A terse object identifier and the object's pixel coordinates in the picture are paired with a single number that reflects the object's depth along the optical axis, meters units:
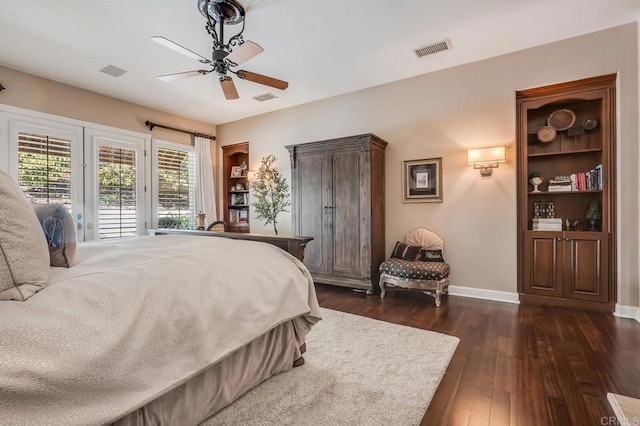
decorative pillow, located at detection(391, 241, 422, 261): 3.87
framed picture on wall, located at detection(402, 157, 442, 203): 3.99
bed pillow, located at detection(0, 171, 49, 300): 0.97
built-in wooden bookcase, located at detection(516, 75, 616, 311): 3.18
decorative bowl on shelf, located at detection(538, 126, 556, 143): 3.51
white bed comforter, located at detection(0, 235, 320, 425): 0.84
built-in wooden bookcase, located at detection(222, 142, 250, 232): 6.15
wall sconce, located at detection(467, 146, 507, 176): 3.46
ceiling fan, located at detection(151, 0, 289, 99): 2.50
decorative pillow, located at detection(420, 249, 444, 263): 3.83
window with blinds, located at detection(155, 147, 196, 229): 5.33
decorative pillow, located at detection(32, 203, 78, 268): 1.31
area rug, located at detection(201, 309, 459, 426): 1.55
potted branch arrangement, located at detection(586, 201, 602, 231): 3.33
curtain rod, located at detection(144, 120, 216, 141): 5.15
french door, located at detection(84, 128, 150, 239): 4.41
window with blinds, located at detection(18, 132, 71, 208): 3.81
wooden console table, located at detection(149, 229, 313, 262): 2.19
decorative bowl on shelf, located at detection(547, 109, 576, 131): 3.47
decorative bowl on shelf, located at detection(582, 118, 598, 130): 3.35
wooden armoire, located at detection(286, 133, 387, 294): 3.98
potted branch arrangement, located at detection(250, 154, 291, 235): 5.29
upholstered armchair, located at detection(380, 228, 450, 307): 3.46
